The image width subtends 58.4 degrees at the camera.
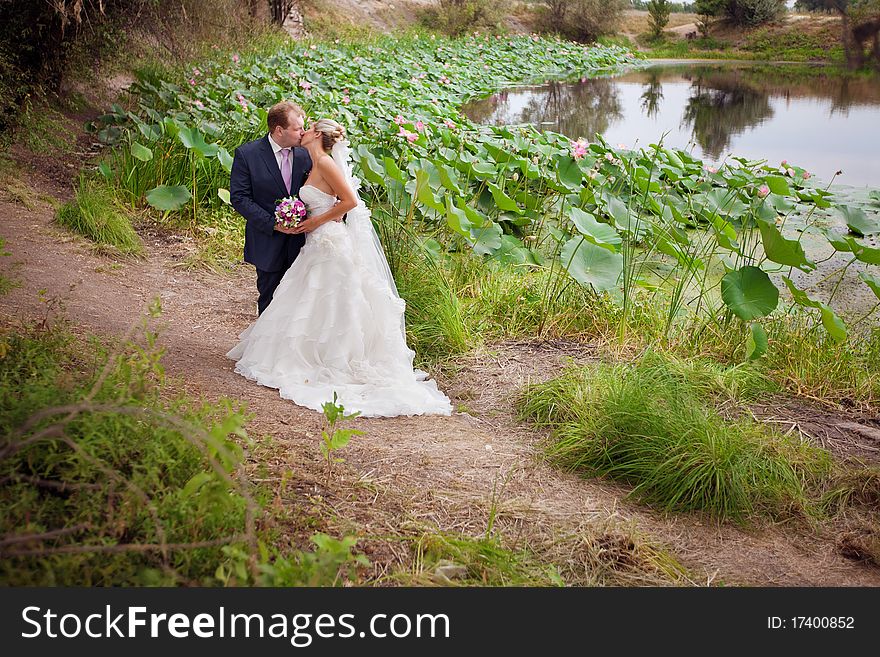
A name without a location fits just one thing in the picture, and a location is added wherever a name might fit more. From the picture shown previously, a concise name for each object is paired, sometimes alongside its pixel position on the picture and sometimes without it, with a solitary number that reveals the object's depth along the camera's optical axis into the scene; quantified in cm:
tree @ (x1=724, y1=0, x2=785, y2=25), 3588
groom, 427
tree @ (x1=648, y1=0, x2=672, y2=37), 3897
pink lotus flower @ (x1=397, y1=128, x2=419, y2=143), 656
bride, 418
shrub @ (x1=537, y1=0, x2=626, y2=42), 3541
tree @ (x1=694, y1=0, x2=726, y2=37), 3725
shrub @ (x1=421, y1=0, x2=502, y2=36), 2952
